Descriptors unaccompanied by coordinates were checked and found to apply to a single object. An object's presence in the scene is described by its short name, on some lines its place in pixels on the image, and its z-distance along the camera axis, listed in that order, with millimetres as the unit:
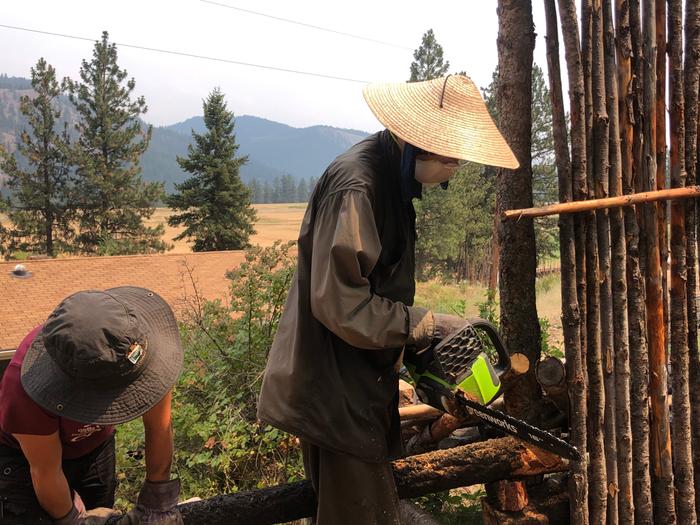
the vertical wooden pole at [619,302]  2779
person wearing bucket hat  1712
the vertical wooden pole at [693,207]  2900
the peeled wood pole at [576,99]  2705
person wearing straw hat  1939
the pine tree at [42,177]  27328
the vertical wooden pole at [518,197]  3211
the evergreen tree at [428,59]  27094
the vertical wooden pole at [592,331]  2744
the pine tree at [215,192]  30328
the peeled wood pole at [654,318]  2836
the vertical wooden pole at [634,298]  2801
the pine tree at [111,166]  29391
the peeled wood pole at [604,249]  2742
